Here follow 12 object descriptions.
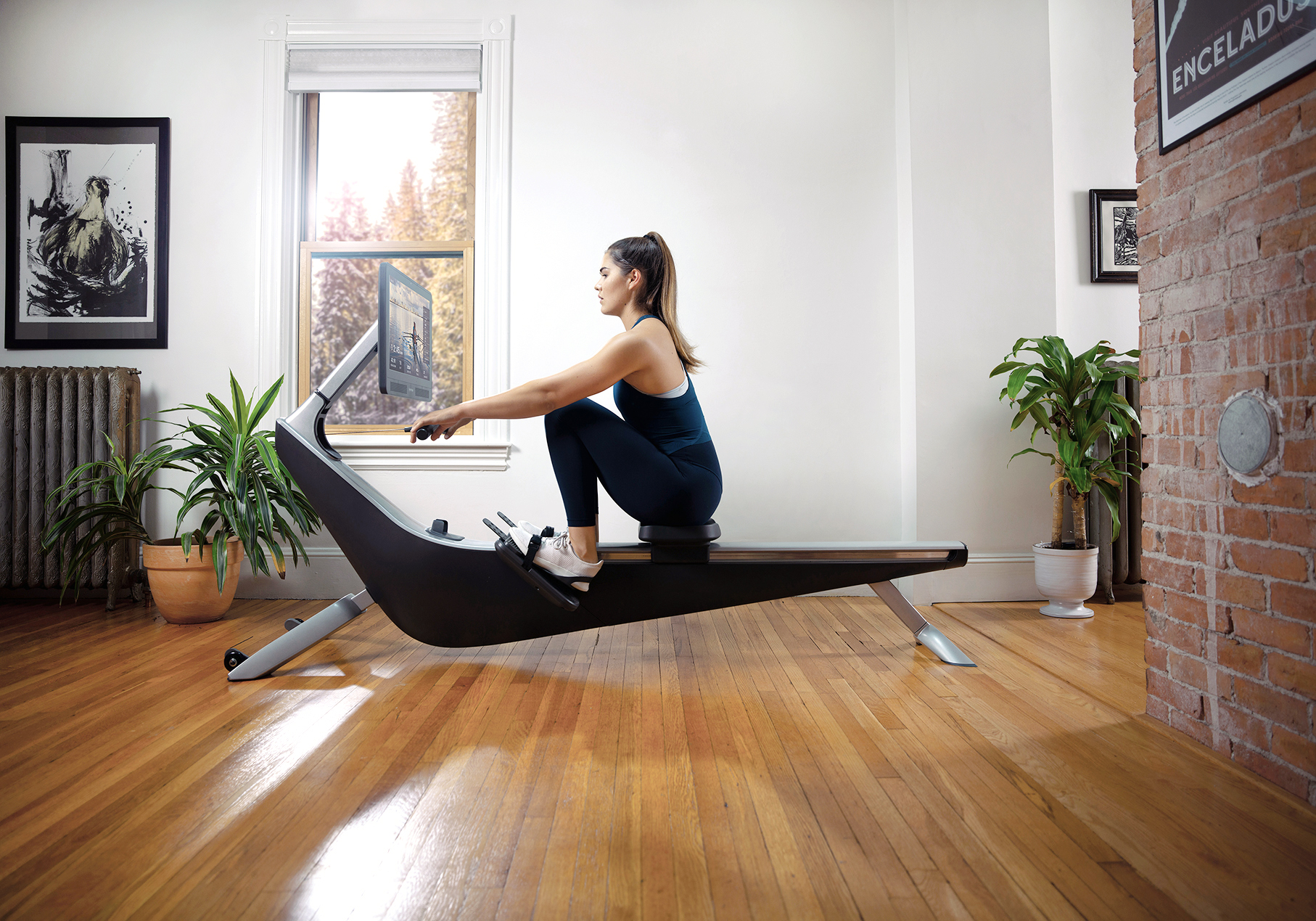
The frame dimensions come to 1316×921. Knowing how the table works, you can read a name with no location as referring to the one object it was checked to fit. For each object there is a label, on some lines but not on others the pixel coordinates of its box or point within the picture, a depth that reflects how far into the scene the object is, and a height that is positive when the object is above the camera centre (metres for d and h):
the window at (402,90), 3.02 +1.45
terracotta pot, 2.51 -0.38
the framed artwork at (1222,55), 1.19 +0.78
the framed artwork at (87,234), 3.01 +1.06
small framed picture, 3.11 +1.07
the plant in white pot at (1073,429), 2.62 +0.16
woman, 1.73 +0.13
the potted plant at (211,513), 2.47 -0.14
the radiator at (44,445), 2.81 +0.13
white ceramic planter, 2.62 -0.41
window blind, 3.03 +1.79
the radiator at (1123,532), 2.89 -0.26
